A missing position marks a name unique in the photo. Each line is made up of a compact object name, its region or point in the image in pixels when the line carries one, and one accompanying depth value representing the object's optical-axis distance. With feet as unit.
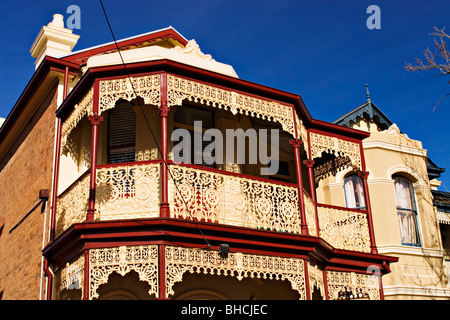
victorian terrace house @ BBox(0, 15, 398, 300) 33.94
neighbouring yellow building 52.95
